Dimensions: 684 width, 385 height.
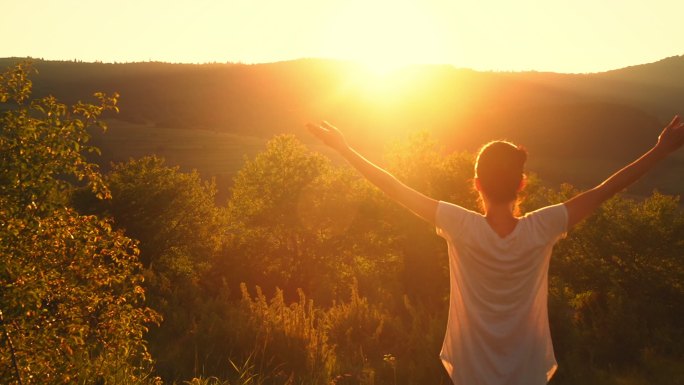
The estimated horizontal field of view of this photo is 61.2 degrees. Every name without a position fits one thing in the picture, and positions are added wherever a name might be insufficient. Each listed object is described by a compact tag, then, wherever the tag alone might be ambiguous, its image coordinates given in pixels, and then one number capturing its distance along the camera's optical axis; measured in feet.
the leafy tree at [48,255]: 16.85
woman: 8.67
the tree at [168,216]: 116.47
